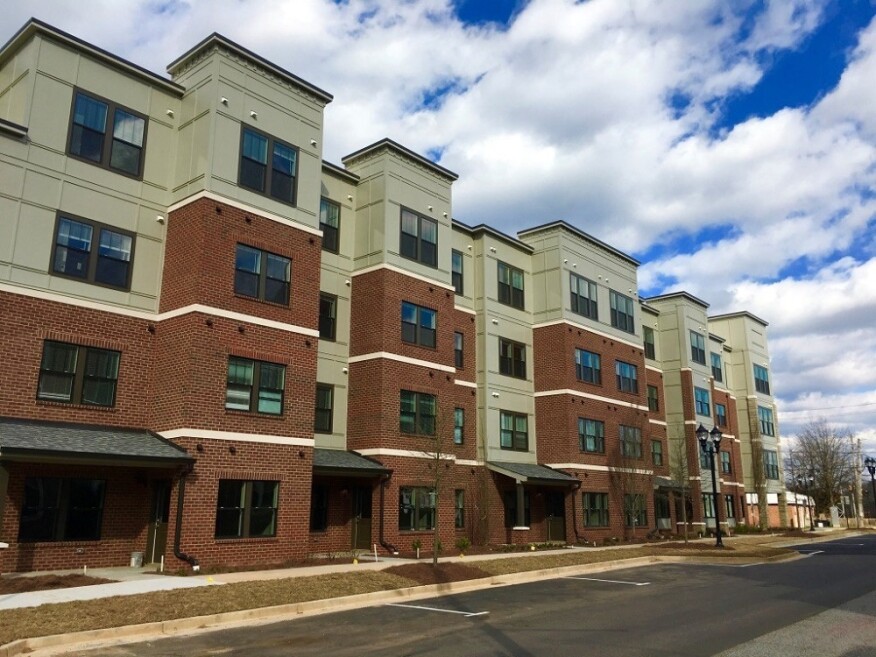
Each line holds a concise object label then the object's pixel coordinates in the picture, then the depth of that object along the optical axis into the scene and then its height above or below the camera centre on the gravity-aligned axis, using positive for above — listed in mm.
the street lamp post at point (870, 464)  48469 +3047
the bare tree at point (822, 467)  70688 +4315
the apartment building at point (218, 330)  19109 +5257
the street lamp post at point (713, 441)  33000 +3113
